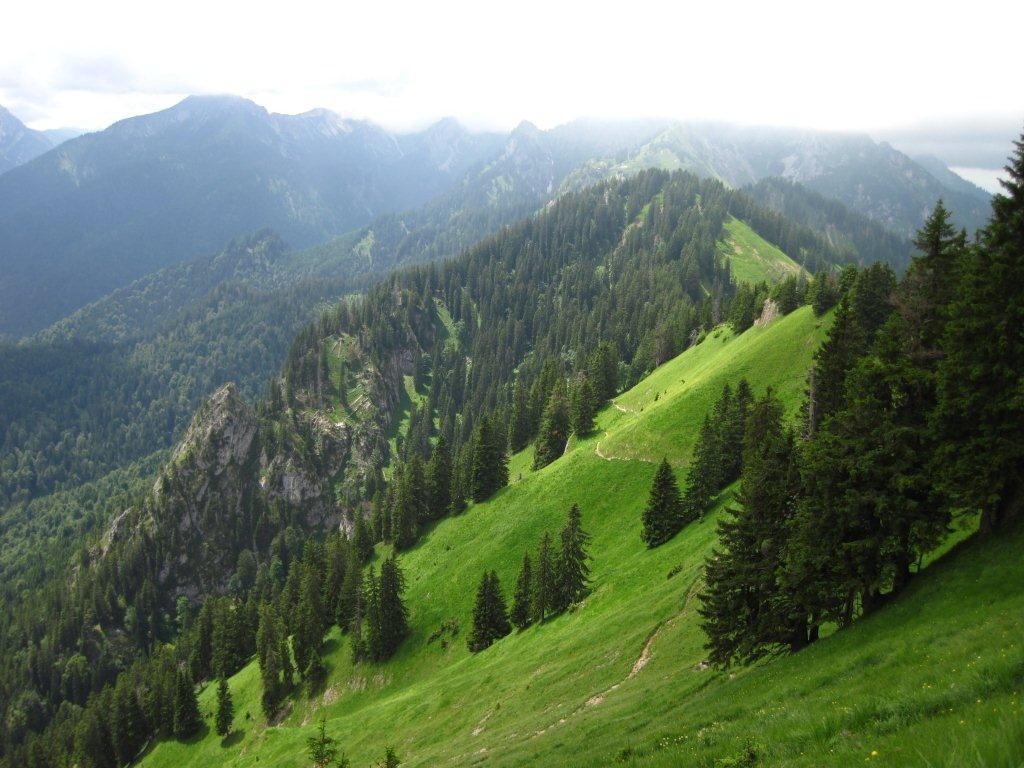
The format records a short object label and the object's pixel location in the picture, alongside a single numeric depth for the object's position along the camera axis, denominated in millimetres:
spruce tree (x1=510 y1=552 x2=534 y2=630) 73062
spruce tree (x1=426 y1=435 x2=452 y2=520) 115438
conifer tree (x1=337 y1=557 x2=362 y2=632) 96875
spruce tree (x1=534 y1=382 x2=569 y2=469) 115438
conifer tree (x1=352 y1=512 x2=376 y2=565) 115688
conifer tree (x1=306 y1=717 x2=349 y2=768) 44156
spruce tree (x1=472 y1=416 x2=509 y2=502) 108812
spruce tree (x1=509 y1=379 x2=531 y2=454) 145000
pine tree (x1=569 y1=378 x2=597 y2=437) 111812
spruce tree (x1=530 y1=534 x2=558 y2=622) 68688
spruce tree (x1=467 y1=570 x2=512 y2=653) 74000
